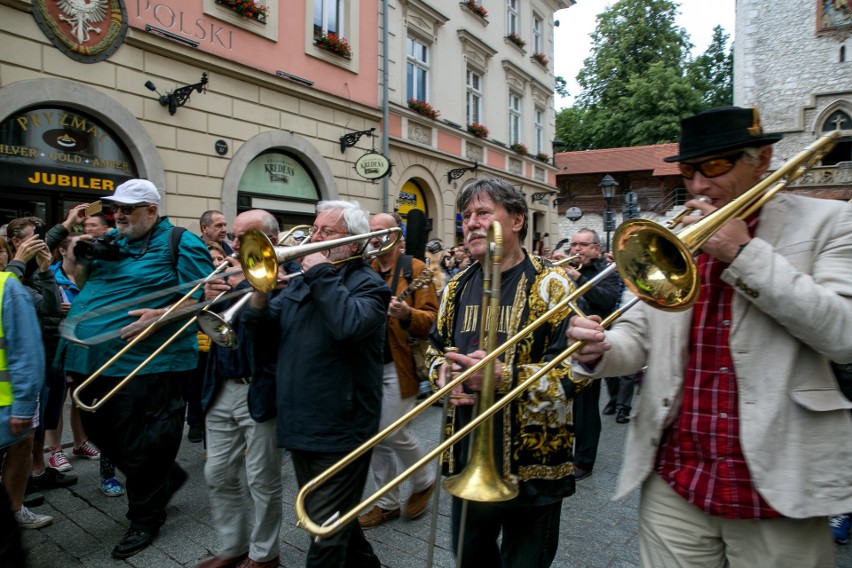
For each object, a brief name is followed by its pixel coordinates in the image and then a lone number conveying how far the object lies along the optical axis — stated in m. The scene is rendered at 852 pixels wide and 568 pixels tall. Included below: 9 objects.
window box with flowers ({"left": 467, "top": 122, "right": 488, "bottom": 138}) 16.58
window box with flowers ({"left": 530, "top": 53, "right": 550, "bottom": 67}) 20.69
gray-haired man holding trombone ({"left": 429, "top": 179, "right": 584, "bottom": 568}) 2.23
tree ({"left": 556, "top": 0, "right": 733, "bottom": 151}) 33.25
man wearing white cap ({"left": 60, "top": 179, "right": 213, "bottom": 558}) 3.46
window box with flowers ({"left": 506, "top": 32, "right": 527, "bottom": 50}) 18.73
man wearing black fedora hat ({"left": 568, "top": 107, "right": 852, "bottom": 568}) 1.60
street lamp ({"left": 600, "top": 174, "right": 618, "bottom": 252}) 15.93
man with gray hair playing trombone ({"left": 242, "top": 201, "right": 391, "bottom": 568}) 2.58
